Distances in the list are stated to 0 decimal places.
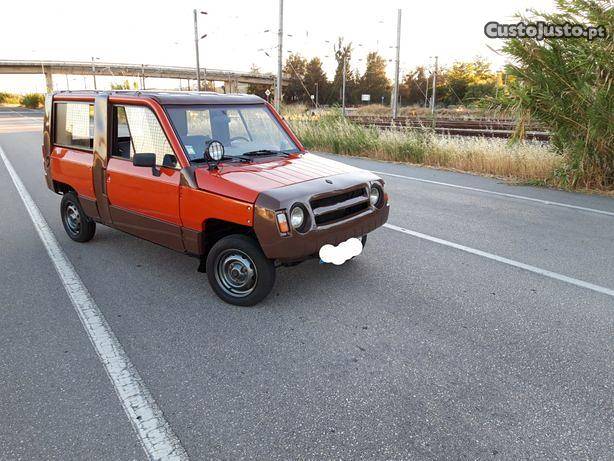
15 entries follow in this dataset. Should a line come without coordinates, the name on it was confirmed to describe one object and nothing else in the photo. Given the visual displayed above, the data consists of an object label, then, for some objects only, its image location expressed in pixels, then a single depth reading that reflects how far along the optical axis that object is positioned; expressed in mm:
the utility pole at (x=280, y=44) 25328
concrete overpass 78750
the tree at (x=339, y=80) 82438
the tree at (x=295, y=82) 85000
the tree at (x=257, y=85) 91438
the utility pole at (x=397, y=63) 33375
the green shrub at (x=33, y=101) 77125
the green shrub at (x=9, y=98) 89688
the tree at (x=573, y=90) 8727
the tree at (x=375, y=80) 84750
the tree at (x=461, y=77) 67500
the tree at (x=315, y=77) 86750
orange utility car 3988
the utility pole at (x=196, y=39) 40019
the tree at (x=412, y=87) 80812
